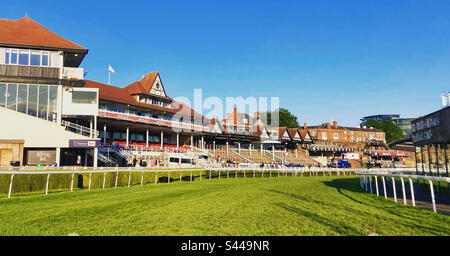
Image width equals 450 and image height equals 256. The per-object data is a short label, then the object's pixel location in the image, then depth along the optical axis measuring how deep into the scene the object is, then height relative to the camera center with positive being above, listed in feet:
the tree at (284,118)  307.58 +35.54
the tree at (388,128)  372.99 +30.68
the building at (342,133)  294.25 +20.53
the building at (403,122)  540.93 +54.84
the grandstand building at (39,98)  86.02 +17.13
